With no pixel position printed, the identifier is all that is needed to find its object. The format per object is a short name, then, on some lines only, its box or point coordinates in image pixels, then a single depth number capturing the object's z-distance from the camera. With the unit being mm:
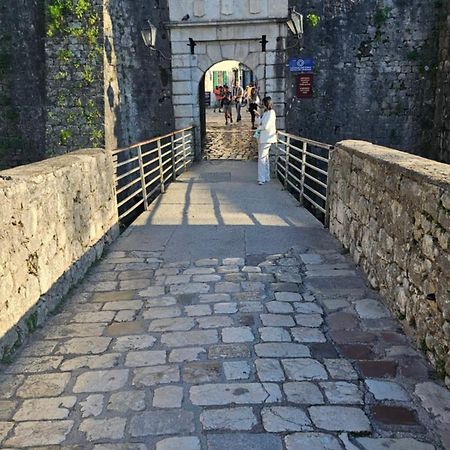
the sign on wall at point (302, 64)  11562
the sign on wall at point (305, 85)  11656
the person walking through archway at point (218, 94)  25391
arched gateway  11398
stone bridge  2381
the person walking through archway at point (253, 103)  17384
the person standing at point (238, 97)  20953
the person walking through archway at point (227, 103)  19156
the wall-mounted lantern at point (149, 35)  10812
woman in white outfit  8469
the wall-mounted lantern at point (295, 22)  10562
